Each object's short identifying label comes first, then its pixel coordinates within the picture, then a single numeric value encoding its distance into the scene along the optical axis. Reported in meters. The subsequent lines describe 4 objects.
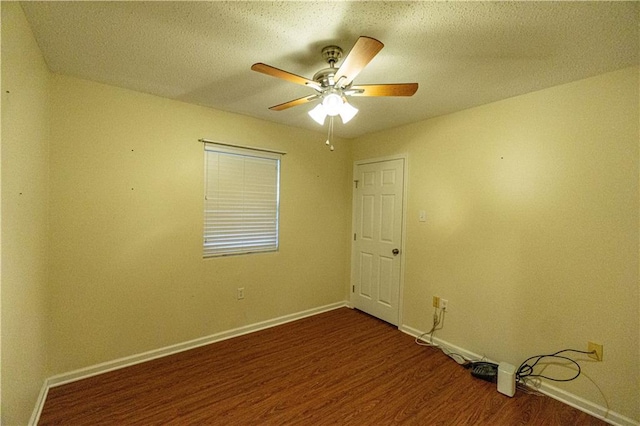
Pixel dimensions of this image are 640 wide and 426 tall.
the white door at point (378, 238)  3.34
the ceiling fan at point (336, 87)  1.51
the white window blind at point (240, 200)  2.85
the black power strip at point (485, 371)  2.27
